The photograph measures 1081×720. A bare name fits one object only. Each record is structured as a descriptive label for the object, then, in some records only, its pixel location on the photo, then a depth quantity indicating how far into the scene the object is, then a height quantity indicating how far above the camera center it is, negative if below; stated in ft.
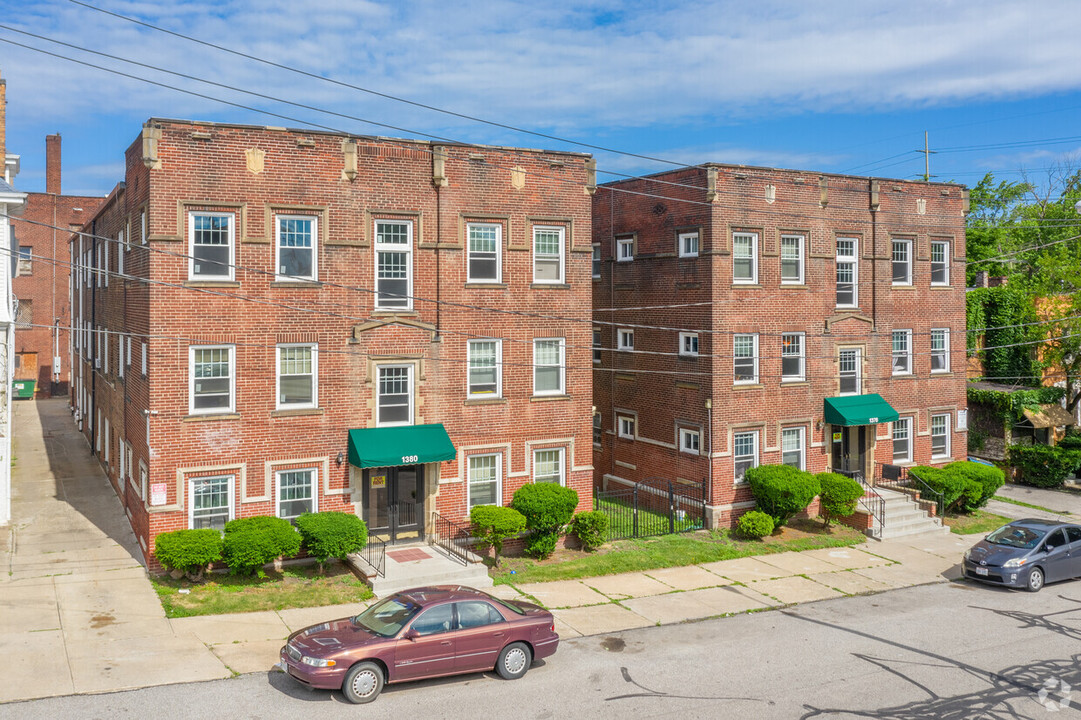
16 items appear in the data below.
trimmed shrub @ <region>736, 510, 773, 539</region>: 83.56 -16.29
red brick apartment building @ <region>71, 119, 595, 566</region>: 66.28 +2.24
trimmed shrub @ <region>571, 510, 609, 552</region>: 77.66 -15.38
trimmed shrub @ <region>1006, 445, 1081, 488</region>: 114.42 -14.69
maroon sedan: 44.57 -15.14
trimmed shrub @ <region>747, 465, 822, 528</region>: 84.33 -13.23
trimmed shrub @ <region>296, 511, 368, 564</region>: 64.80 -13.35
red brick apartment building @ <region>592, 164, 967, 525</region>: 88.48 +2.78
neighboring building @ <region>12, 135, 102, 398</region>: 169.37 +11.10
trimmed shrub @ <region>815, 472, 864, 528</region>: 87.40 -14.10
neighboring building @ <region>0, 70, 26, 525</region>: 75.61 +1.32
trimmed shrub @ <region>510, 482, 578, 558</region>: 73.26 -13.09
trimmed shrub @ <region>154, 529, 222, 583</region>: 61.31 -13.54
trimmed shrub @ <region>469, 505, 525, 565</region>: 71.31 -13.75
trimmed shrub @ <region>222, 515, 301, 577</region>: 62.28 -13.43
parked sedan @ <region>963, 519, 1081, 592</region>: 70.13 -16.52
